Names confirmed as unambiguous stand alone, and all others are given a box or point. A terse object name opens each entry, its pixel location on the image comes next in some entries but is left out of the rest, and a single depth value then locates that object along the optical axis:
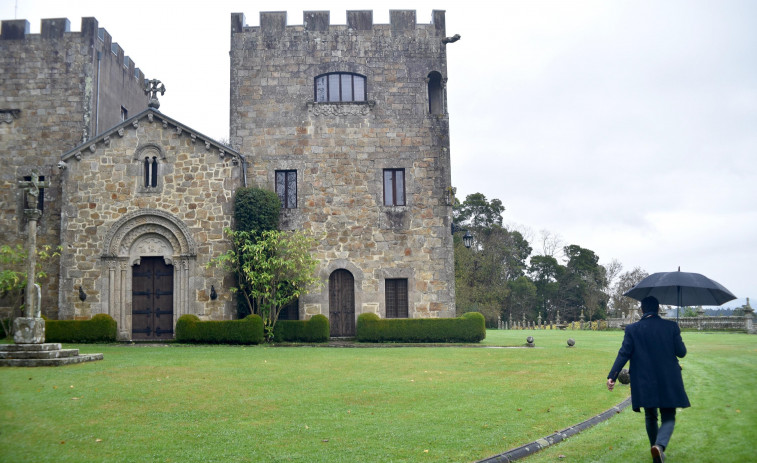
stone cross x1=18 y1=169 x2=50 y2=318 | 15.95
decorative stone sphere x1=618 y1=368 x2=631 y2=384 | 13.58
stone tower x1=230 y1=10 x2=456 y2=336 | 25.97
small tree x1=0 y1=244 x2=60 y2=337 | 23.77
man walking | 7.64
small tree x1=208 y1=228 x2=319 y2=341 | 24.11
